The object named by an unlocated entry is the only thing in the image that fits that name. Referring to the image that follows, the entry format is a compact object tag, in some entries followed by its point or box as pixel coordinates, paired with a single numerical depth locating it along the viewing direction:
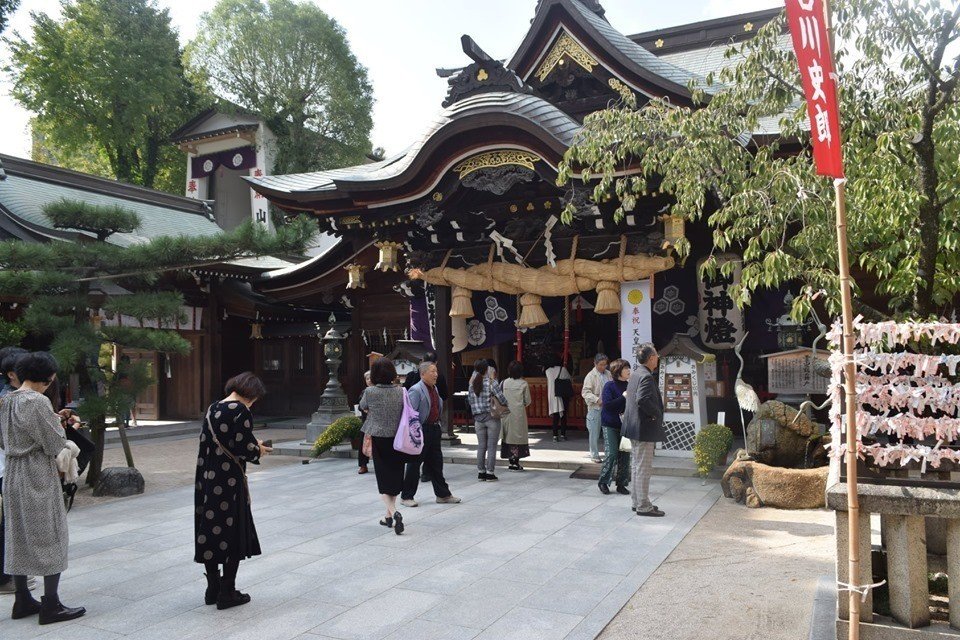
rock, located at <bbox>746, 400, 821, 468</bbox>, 7.75
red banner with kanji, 3.45
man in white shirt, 9.83
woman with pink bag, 6.51
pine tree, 8.23
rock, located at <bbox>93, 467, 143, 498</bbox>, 8.80
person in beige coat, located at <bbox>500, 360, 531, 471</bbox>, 9.51
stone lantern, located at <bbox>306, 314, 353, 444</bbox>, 12.77
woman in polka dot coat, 4.57
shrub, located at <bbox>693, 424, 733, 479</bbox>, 8.98
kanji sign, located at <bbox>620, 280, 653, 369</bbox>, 10.30
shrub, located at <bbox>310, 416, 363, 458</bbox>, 11.33
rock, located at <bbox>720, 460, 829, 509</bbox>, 7.36
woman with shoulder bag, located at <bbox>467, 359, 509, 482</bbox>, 8.95
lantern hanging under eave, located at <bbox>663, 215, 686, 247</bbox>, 9.73
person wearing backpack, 12.65
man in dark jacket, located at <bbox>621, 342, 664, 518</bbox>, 6.82
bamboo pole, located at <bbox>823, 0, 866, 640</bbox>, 3.20
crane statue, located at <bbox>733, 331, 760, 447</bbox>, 8.55
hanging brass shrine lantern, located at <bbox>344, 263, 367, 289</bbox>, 13.77
